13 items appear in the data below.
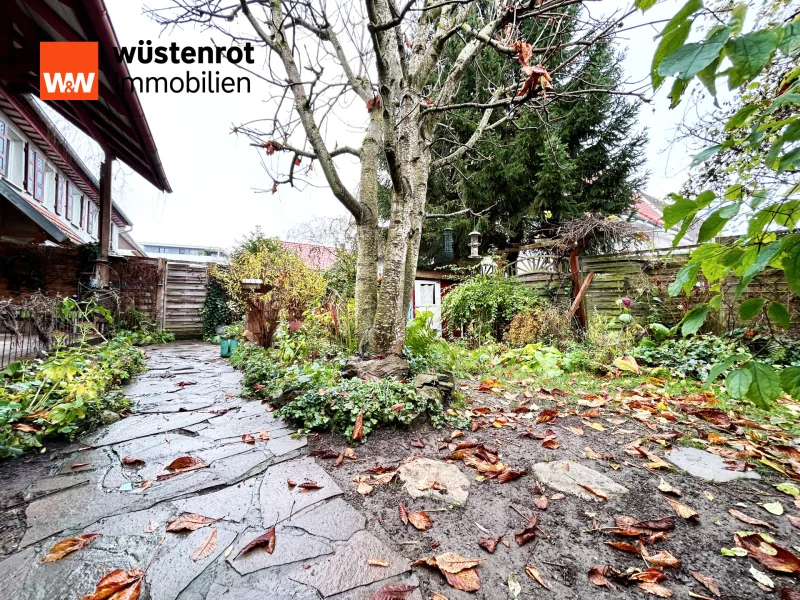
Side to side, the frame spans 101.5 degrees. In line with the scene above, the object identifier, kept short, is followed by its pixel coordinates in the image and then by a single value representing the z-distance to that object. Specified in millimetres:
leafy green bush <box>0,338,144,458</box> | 2072
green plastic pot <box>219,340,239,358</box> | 5895
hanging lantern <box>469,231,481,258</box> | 7622
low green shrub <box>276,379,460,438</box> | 2305
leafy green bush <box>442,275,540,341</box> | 6297
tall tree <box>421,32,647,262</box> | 8367
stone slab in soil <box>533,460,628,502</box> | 1644
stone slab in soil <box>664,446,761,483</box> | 1744
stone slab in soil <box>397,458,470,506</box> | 1606
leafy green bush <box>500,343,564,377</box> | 4172
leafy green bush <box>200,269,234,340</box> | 8580
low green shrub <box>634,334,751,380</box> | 3904
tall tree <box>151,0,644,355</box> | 2838
